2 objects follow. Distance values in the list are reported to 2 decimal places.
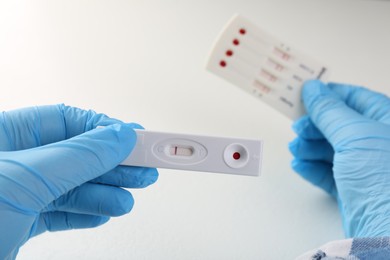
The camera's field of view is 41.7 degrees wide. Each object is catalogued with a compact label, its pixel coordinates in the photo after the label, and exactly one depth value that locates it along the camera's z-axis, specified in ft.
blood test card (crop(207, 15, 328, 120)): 3.47
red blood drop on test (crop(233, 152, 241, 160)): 2.28
